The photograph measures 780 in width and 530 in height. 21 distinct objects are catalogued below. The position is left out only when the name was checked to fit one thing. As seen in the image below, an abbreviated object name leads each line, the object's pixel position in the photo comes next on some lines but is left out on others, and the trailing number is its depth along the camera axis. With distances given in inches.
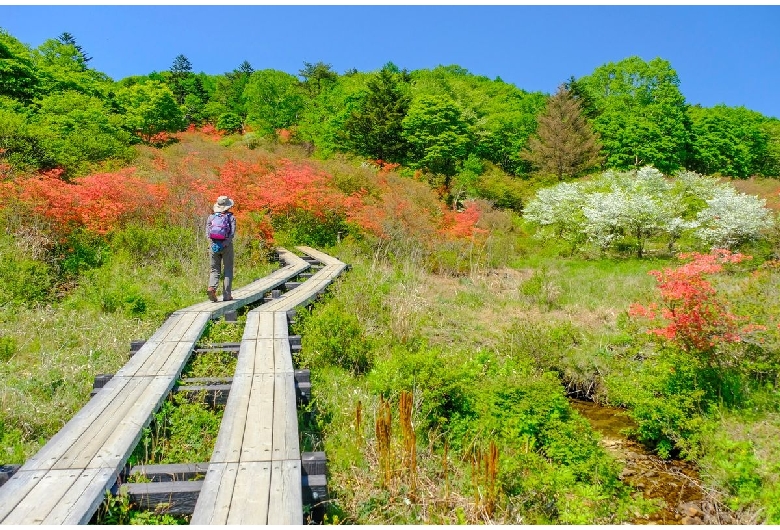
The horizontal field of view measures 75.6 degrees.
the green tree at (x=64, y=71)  996.5
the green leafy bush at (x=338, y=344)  242.1
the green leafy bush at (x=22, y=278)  290.2
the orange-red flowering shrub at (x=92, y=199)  390.9
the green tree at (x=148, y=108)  1248.8
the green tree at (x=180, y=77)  2075.5
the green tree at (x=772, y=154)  1713.8
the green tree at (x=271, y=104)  1421.0
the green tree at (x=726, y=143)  1547.7
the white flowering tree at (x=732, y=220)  626.8
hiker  286.7
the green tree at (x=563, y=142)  1267.2
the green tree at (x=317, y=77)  2016.5
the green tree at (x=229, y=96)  1869.6
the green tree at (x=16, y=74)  848.3
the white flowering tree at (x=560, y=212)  765.3
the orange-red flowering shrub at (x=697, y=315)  240.1
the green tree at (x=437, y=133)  1104.2
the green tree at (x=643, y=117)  1417.3
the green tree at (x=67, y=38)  1824.6
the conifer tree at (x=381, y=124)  1148.5
